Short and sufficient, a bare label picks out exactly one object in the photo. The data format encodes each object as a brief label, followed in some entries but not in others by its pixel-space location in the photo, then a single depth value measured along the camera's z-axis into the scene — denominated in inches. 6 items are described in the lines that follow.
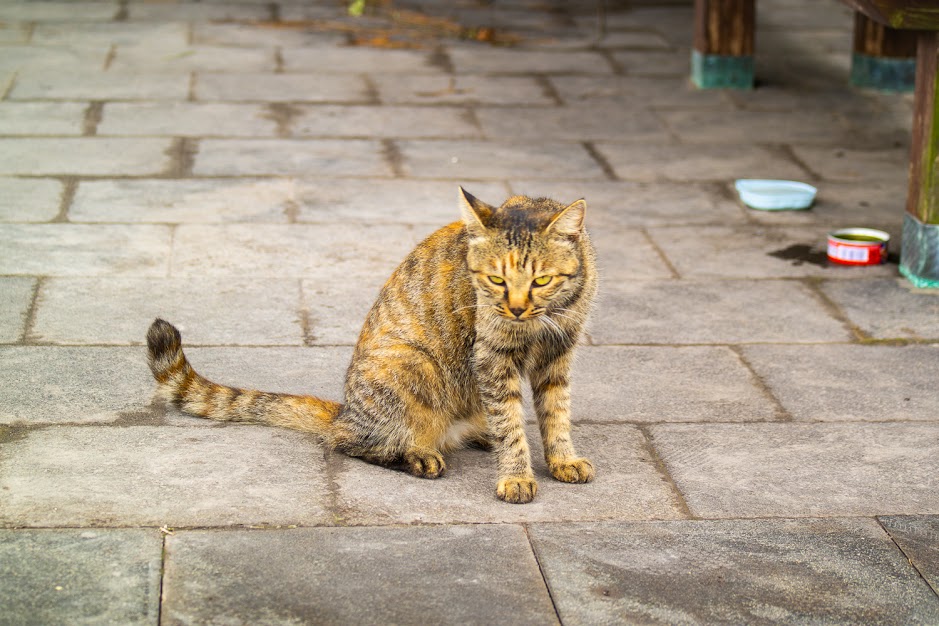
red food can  244.1
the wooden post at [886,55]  362.0
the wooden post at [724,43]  359.6
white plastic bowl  274.2
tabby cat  152.8
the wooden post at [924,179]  227.6
